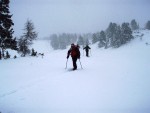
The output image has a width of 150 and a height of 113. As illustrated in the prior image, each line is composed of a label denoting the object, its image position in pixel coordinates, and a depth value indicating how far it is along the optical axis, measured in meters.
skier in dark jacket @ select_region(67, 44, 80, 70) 10.95
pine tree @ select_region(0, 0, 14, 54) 21.73
